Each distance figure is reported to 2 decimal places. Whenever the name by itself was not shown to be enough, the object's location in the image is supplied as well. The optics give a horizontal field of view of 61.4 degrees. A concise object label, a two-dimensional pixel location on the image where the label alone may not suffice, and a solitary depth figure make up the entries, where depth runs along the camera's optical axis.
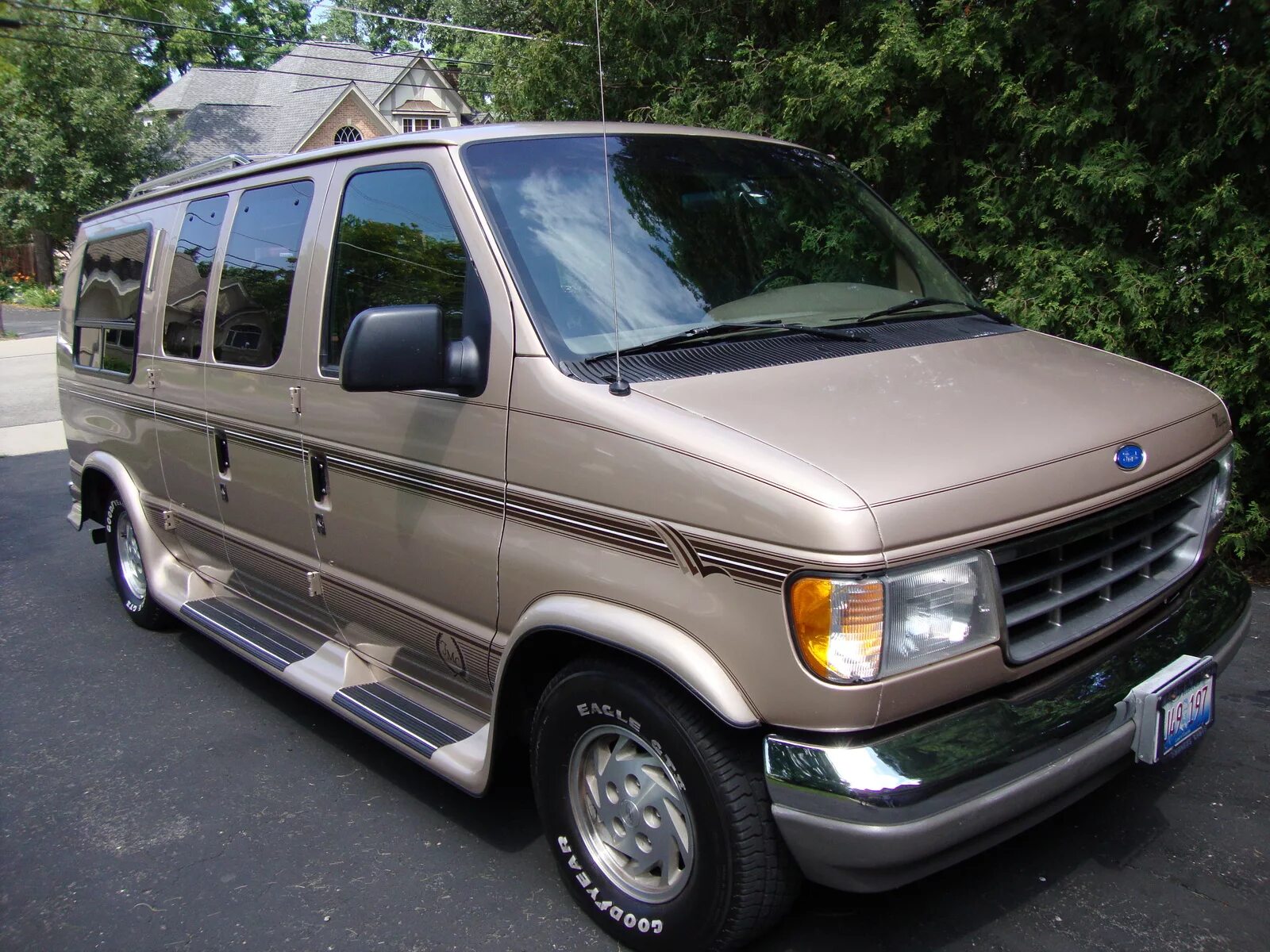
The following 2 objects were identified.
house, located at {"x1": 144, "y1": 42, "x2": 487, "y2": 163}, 39.28
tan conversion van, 2.41
